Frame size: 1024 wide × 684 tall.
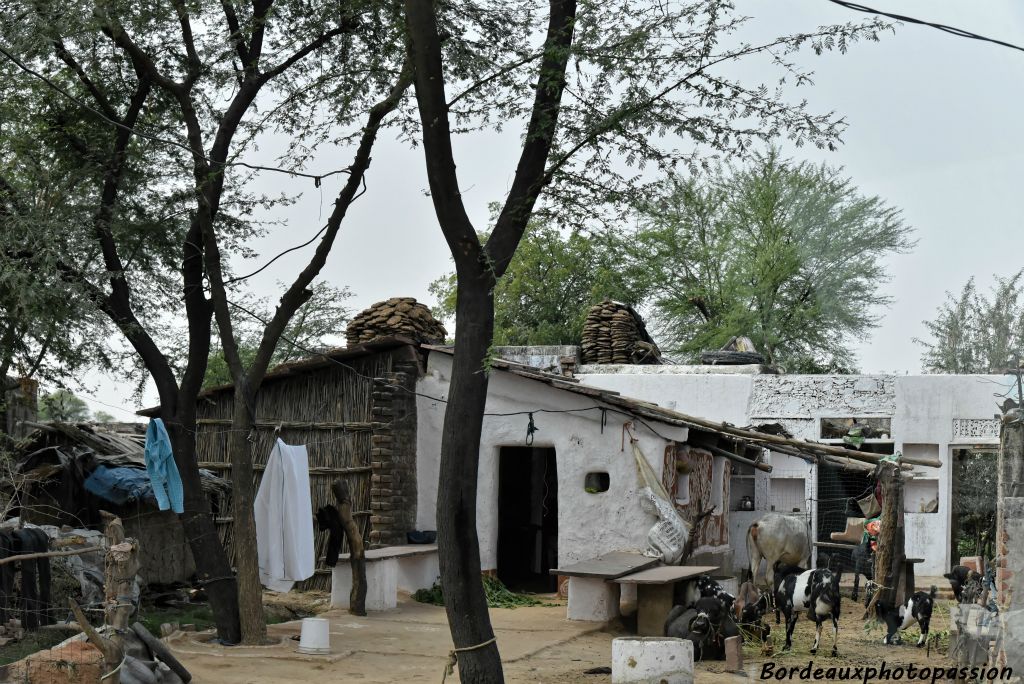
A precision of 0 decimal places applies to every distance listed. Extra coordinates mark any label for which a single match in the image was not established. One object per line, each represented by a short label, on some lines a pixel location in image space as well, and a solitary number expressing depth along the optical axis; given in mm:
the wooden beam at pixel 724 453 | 16422
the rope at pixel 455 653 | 8281
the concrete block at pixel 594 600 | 13070
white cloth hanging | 12820
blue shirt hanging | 11539
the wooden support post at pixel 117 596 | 7781
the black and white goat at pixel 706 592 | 11469
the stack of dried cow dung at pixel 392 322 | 17500
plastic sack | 14180
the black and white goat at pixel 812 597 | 11266
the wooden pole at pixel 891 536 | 12781
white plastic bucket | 10773
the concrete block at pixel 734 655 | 10391
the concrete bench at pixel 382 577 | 13938
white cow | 15320
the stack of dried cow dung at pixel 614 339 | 24469
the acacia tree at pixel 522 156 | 8422
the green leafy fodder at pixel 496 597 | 15078
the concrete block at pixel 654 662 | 9211
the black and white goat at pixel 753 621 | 12016
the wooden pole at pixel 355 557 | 13453
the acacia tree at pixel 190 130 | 11031
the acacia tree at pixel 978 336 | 26609
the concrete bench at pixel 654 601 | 12234
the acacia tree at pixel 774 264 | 33688
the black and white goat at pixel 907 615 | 11359
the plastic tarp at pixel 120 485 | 13383
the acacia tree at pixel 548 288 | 40281
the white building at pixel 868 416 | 18875
